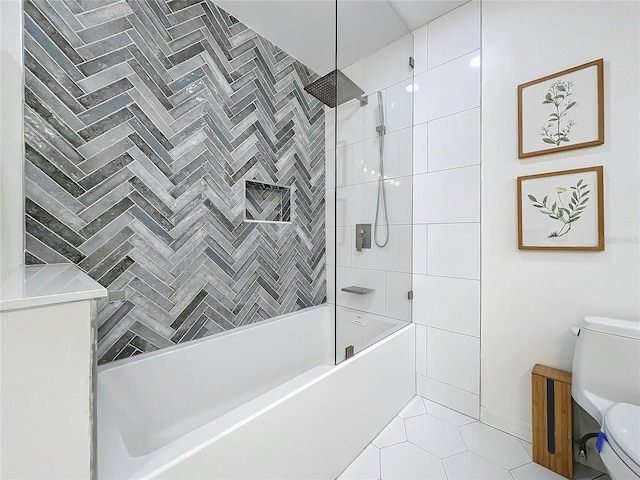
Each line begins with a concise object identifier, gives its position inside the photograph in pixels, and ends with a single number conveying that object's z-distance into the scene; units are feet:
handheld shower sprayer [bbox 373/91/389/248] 6.11
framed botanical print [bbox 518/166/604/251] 4.41
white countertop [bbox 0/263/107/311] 1.78
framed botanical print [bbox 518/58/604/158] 4.41
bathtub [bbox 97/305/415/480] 2.89
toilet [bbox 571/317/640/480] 3.36
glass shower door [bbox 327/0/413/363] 5.62
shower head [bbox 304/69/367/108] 5.61
